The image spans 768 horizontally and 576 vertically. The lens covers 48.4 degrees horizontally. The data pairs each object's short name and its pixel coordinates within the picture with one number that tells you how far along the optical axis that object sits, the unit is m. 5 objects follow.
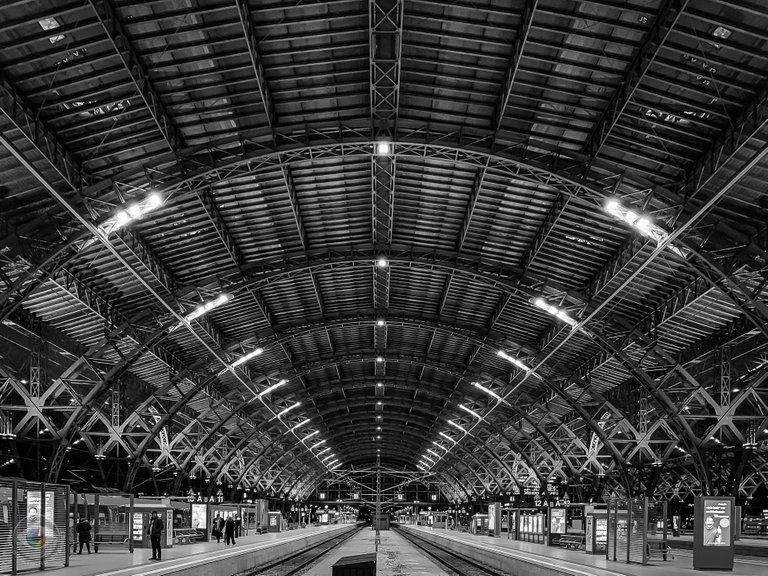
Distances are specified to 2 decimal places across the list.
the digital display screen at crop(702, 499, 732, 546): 31.86
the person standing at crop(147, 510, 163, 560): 35.84
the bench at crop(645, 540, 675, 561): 39.58
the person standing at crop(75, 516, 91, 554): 39.31
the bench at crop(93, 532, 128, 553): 49.59
